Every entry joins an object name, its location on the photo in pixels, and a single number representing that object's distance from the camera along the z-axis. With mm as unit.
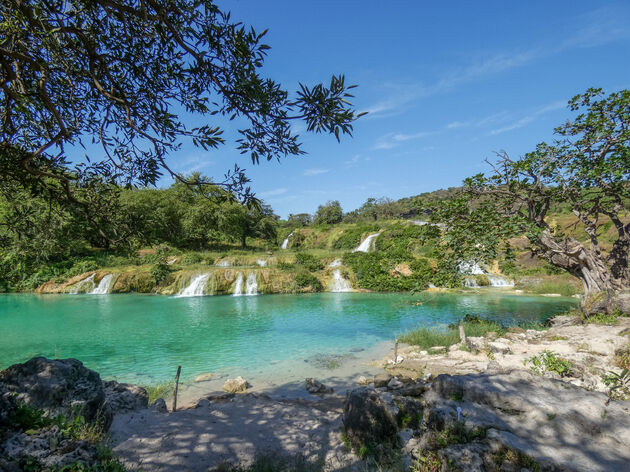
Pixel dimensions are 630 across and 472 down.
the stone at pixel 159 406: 5984
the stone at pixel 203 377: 8727
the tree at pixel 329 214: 68125
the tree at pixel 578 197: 10250
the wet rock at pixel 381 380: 7617
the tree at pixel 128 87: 2998
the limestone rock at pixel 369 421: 4312
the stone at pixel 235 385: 7934
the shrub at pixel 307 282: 27066
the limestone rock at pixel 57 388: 4090
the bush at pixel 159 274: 26797
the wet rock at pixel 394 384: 7287
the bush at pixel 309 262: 29370
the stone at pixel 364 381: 8200
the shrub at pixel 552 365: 6199
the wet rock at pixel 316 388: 7840
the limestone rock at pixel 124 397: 5413
